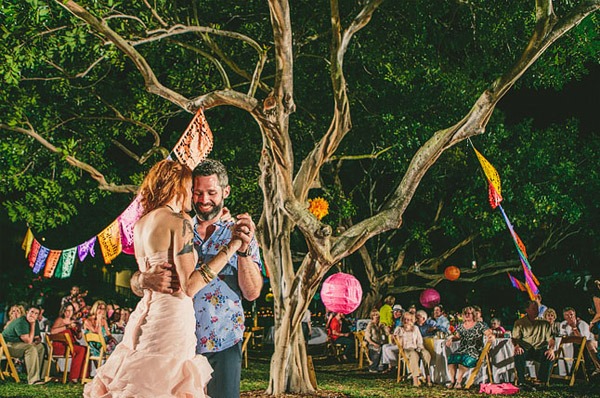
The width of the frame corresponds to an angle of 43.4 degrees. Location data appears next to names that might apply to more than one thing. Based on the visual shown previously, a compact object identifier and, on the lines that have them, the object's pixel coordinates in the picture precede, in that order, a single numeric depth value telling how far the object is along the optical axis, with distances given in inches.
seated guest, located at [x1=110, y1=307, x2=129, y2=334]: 583.1
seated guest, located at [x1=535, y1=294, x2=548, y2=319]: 573.5
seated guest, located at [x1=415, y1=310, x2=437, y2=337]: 561.6
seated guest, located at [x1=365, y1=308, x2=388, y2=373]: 597.9
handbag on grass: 453.1
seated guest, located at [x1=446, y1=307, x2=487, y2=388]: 476.4
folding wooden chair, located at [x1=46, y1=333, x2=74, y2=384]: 494.3
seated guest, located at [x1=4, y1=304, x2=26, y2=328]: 528.4
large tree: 361.4
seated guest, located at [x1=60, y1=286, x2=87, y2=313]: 573.5
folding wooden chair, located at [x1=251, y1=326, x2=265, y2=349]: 840.9
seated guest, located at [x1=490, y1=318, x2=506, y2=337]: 501.7
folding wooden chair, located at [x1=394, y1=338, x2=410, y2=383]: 519.3
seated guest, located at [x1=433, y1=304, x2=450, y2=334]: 571.2
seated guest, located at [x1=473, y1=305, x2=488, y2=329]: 478.3
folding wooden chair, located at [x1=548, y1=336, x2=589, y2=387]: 490.0
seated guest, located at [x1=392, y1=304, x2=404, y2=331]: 627.7
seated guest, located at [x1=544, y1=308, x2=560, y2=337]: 543.4
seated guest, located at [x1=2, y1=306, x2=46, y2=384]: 497.0
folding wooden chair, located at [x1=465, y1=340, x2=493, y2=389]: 461.7
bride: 149.8
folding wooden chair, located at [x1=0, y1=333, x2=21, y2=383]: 490.6
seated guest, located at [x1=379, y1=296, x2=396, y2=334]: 714.2
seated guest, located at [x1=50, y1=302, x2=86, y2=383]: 503.8
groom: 164.1
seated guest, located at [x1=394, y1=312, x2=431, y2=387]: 518.3
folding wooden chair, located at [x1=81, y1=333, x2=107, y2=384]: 488.4
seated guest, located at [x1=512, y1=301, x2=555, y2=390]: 504.4
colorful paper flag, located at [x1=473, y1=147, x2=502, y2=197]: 387.5
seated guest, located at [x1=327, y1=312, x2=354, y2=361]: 719.1
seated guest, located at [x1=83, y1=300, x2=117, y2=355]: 509.4
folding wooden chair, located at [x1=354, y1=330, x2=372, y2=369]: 645.3
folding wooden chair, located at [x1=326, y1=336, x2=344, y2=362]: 721.0
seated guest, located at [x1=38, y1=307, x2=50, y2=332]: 644.0
